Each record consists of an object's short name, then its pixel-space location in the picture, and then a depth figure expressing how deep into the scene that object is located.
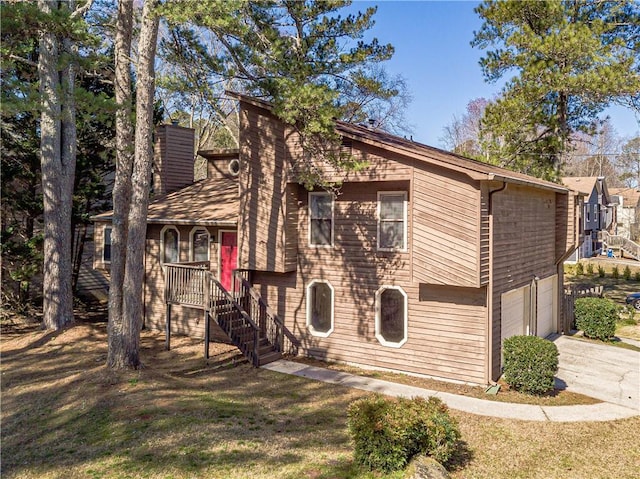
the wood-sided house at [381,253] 11.12
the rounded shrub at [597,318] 16.12
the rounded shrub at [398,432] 6.51
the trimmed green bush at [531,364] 10.45
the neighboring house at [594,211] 39.84
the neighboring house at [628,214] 54.62
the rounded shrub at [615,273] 32.25
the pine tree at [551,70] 17.64
